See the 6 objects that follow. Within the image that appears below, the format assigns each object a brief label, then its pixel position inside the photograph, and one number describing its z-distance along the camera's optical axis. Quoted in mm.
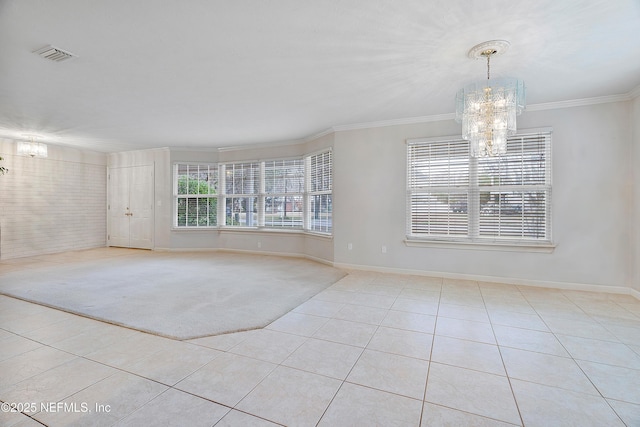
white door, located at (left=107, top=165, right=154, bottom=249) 7035
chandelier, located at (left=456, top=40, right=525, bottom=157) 2549
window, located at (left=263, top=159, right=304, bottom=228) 6133
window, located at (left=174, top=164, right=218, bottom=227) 6914
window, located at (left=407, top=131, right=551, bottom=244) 3973
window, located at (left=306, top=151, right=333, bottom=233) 5418
